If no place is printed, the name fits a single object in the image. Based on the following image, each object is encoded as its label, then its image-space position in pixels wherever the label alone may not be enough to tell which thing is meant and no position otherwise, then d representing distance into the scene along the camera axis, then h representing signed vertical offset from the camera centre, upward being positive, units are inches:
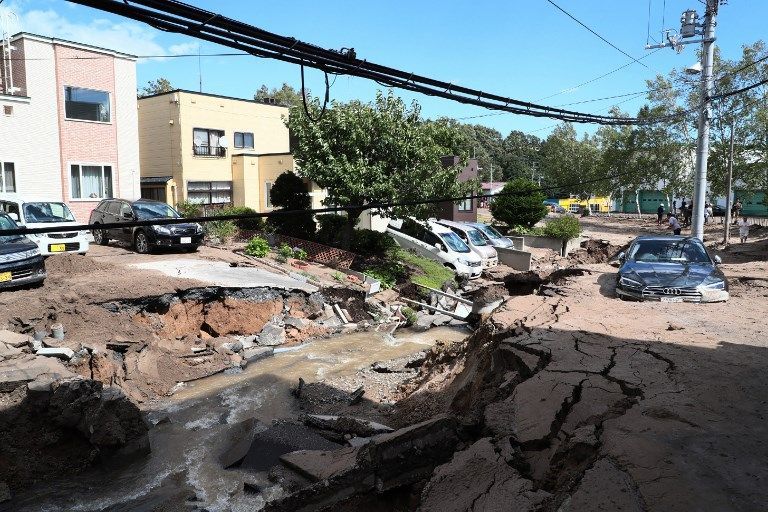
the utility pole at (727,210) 952.9 -19.5
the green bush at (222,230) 785.6 -44.3
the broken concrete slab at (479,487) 156.9 -85.6
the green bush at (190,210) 900.7 -17.8
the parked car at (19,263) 447.5 -52.0
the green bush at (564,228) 1080.8 -57.8
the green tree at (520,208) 1170.0 -19.7
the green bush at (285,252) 713.6 -67.6
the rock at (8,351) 360.2 -99.5
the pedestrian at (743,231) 975.5 -57.0
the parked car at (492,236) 964.0 -66.5
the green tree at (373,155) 703.1 +56.9
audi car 399.9 -55.5
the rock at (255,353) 491.3 -137.7
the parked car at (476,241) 877.2 -68.2
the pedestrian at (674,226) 1013.2 -50.2
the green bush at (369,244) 796.0 -64.2
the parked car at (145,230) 640.4 -36.3
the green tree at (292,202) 816.3 -4.6
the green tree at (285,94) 2089.6 +413.2
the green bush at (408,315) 622.2 -130.9
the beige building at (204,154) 987.9 +82.0
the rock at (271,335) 521.7 -129.2
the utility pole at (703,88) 639.8 +127.2
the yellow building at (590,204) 2308.1 -23.0
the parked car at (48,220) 568.7 -21.8
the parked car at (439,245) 827.4 -71.0
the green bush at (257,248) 695.8 -61.5
